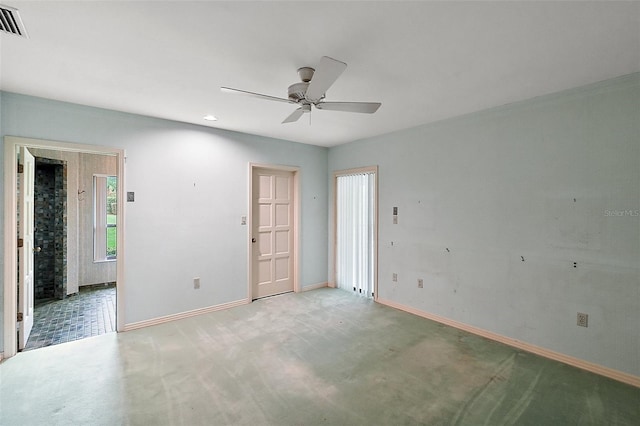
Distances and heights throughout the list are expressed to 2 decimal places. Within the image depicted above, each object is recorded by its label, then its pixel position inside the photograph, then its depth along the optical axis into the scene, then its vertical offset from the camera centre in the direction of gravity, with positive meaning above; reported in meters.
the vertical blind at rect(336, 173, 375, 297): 4.60 -0.34
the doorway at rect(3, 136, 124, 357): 2.67 -0.54
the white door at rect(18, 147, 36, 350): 2.77 -0.32
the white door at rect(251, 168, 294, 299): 4.46 -0.32
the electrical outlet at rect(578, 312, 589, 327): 2.55 -0.95
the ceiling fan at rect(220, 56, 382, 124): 1.76 +0.85
